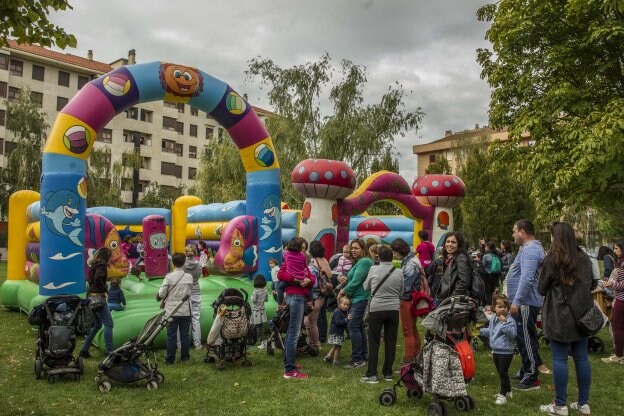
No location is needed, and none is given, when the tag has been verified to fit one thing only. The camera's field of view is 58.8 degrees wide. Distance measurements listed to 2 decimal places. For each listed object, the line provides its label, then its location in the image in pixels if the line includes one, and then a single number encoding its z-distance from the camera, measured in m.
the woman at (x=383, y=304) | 5.83
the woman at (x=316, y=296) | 7.30
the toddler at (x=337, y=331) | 7.00
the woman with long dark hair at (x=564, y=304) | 4.77
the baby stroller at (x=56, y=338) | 6.12
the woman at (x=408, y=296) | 6.11
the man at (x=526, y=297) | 5.56
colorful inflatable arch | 8.96
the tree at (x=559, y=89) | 10.56
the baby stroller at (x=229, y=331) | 6.84
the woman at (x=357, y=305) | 6.55
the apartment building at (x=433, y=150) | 60.41
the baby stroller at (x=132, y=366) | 5.88
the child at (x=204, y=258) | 12.44
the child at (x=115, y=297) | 8.12
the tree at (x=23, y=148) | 28.12
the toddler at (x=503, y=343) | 5.34
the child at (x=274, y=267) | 9.67
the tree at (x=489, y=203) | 32.84
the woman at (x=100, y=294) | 7.00
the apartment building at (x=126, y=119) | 38.41
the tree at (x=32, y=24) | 4.89
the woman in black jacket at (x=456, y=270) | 5.57
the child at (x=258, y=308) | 8.06
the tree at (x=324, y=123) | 25.59
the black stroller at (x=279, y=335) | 7.30
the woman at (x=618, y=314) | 7.06
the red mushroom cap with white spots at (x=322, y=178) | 13.75
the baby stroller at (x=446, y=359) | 4.79
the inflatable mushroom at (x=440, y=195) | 17.05
